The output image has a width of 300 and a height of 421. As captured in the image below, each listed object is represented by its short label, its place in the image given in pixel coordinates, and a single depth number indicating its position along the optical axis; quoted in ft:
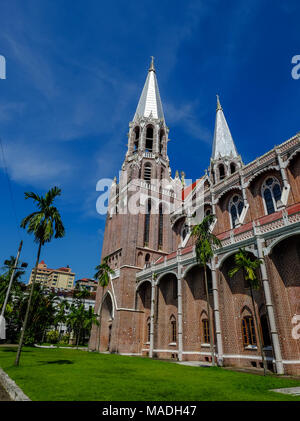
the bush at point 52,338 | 201.36
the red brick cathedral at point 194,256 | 64.23
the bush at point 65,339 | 211.70
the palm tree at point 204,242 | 73.00
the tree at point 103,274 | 120.57
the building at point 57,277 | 490.49
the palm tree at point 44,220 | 60.34
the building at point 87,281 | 398.66
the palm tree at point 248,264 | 57.93
